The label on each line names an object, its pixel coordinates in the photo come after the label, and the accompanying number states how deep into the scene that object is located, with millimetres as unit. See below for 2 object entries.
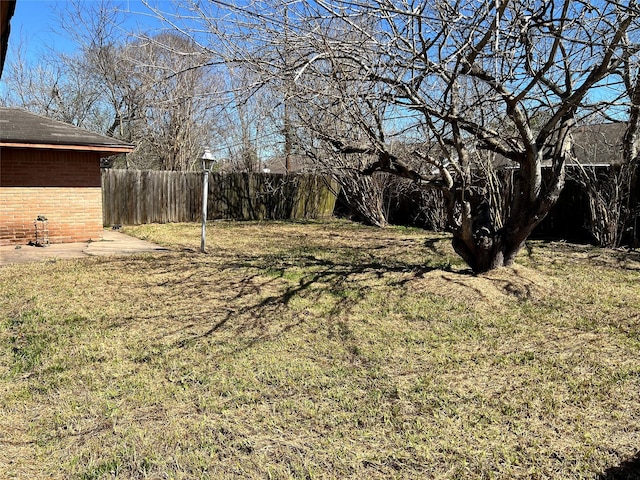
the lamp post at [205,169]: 9641
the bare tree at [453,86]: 4348
